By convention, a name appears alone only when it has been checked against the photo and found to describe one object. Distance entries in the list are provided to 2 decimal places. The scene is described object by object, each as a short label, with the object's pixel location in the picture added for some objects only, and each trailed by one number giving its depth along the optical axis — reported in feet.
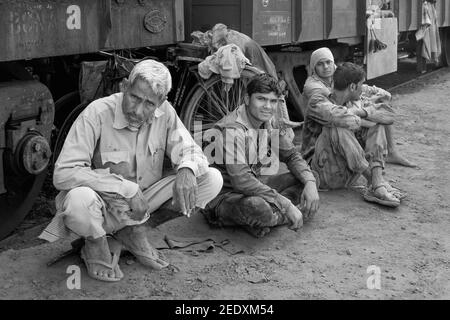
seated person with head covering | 19.66
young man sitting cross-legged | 15.15
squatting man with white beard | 12.26
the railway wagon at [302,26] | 25.40
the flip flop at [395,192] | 18.65
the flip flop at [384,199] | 18.16
